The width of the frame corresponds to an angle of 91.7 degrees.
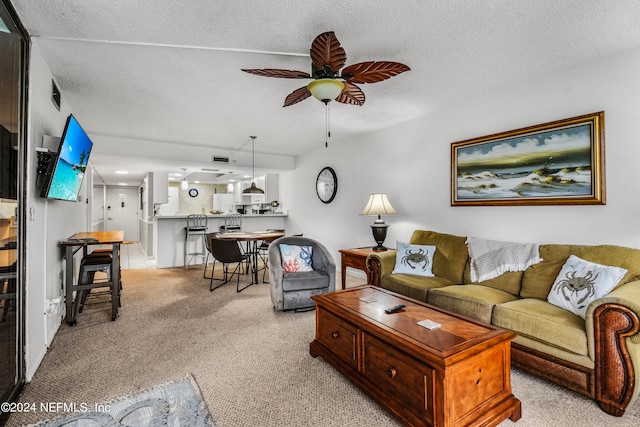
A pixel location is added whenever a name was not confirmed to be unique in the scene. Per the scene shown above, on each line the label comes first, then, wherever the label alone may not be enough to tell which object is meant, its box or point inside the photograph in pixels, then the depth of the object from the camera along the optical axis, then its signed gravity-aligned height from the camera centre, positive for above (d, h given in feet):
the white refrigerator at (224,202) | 34.37 +1.37
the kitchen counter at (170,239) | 19.98 -1.62
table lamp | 13.12 +0.12
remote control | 6.76 -2.10
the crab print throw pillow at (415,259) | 10.83 -1.62
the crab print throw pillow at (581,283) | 6.71 -1.58
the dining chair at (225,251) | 14.19 -1.72
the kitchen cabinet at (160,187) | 23.94 +2.18
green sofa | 5.60 -2.27
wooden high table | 9.85 -1.80
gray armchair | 11.05 -2.49
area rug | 5.41 -3.61
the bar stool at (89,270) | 10.54 -1.93
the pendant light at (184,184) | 32.13 +3.18
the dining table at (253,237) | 14.85 -1.11
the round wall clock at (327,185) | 18.67 +1.84
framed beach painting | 8.60 +1.53
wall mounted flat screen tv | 7.68 +1.45
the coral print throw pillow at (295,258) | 11.91 -1.72
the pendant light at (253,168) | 20.40 +3.22
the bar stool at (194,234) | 20.30 -1.29
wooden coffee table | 4.84 -2.64
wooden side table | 12.60 -1.91
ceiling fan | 6.41 +3.24
